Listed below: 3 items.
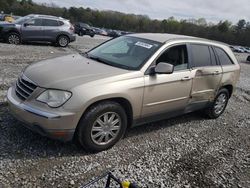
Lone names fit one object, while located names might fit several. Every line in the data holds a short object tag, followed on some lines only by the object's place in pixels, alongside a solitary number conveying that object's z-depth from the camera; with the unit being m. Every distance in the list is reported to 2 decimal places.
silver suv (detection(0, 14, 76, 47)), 9.23
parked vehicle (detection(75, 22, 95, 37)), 23.58
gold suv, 2.37
